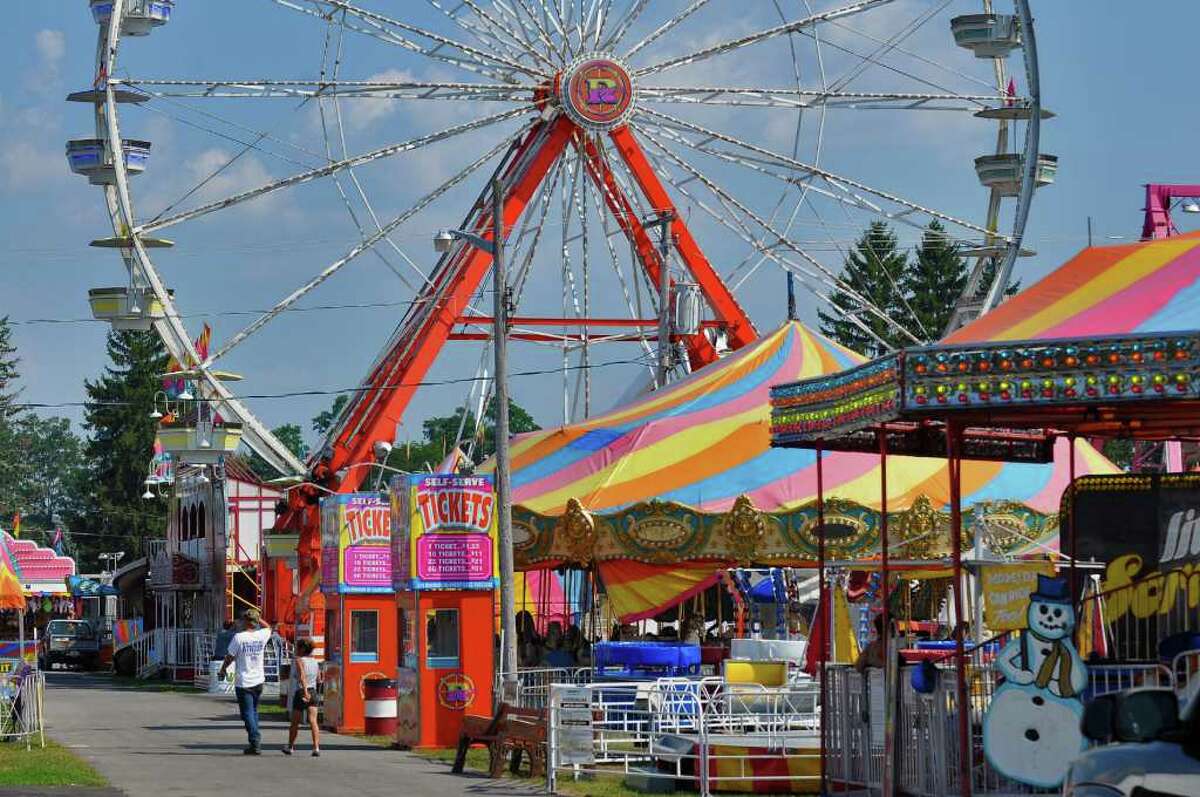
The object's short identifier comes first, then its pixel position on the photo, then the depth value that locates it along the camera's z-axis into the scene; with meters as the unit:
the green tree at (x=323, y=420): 139.32
